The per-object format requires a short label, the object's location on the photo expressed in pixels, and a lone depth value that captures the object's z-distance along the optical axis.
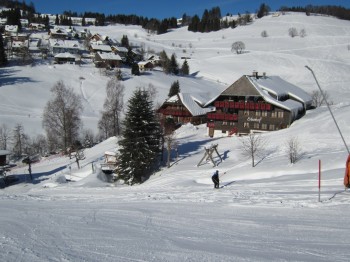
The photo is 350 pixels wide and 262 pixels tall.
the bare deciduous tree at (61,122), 58.62
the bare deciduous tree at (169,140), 37.50
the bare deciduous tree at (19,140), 57.84
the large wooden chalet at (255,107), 48.09
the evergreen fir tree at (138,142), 35.34
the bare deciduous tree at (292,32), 165.75
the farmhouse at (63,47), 125.81
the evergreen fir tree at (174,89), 77.62
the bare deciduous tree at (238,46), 147.98
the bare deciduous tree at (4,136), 58.44
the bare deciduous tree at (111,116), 64.12
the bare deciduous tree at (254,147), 35.14
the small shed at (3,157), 46.81
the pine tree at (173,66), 112.65
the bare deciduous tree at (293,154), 29.67
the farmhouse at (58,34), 151.50
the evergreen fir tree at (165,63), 111.38
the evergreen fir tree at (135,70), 99.81
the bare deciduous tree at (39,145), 60.09
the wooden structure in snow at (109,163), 40.60
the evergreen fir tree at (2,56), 94.63
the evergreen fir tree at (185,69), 117.00
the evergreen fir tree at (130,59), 112.25
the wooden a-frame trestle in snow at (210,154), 34.84
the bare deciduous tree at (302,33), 163.98
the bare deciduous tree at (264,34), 171.88
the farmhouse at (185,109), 62.34
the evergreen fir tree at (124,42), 152.46
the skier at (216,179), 21.51
